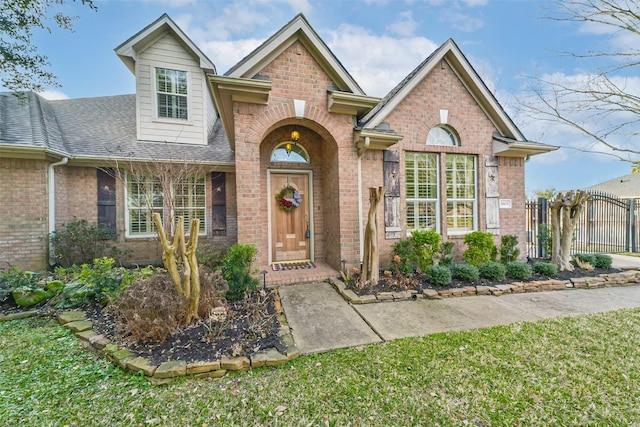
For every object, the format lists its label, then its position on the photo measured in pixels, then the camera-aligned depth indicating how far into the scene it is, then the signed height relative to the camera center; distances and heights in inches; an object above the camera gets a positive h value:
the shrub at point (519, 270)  216.7 -53.1
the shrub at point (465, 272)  206.4 -51.6
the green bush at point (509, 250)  250.8 -40.2
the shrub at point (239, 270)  169.0 -38.4
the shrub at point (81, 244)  241.9 -25.7
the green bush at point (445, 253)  224.1 -37.7
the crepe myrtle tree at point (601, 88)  201.0 +113.4
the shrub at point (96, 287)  163.2 -46.9
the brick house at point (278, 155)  210.4 +61.1
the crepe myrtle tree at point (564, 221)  232.4 -10.8
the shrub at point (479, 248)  227.3 -34.5
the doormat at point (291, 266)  240.4 -51.1
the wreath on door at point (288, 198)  250.2 +17.1
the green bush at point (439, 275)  197.9 -51.3
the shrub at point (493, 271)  212.7 -51.9
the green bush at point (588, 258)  245.4 -49.0
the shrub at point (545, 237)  278.4 -31.0
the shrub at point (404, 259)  215.9 -40.7
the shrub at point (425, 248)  212.5 -31.0
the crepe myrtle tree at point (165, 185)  234.9 +34.3
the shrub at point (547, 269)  223.1 -53.7
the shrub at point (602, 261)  242.4 -51.5
